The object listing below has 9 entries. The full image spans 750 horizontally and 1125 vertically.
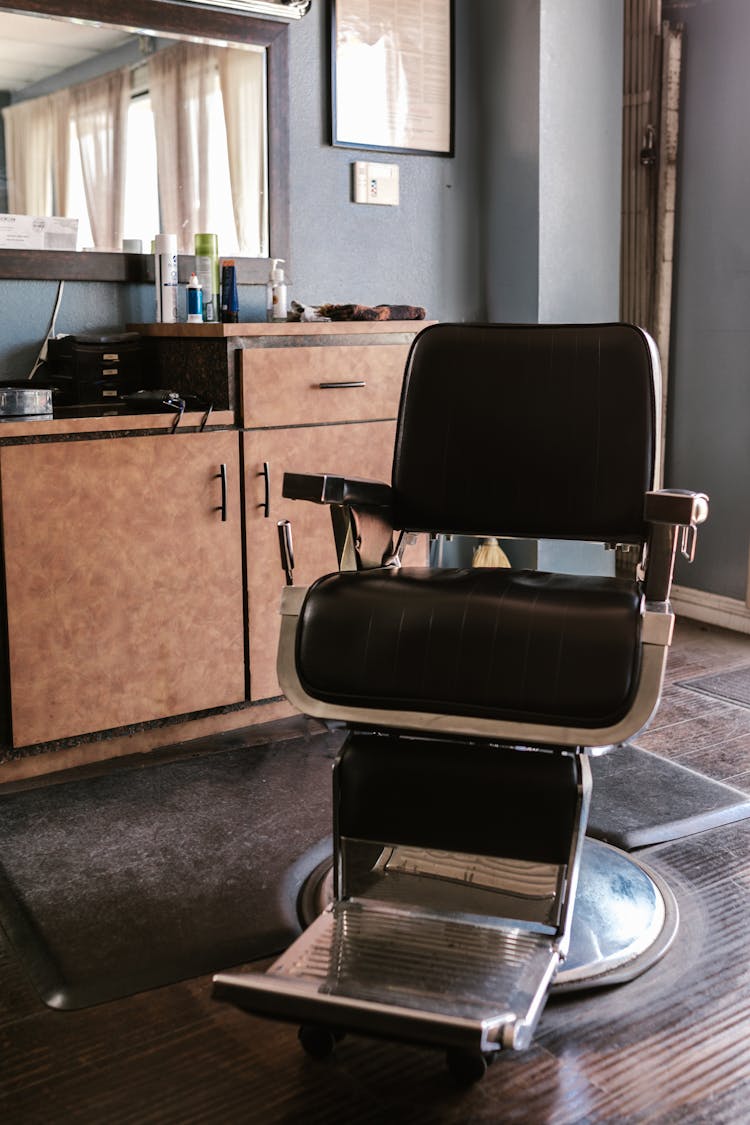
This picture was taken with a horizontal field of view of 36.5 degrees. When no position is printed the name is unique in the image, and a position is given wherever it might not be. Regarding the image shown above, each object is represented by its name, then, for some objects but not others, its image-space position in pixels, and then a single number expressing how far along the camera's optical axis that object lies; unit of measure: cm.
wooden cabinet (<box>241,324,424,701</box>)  288
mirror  296
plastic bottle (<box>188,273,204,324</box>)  302
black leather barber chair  154
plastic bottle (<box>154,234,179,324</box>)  304
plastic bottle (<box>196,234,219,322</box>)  309
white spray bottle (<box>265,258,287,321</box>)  323
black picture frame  346
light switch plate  354
